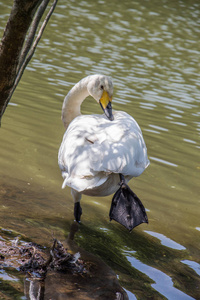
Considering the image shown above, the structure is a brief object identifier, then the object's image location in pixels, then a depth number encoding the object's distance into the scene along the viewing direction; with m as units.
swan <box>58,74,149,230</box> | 8.85
